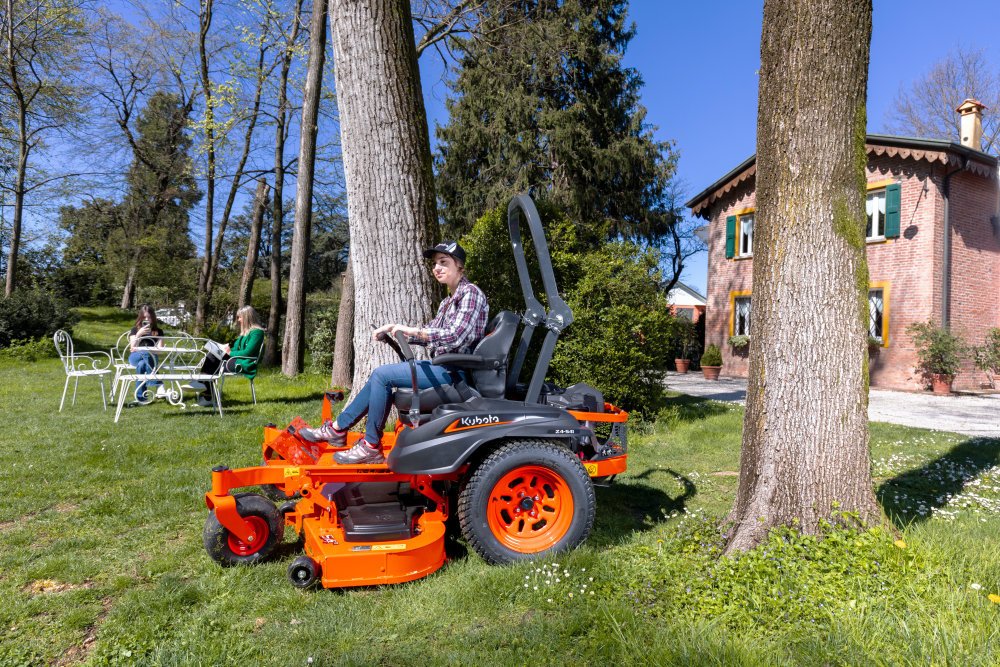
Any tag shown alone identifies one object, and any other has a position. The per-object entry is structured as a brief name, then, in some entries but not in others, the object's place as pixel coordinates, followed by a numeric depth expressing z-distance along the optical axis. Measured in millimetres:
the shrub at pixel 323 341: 14273
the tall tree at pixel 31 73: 18688
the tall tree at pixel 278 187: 16000
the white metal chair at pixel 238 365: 8398
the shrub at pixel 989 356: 15500
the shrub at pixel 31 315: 16031
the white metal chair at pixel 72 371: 8609
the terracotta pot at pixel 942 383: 14961
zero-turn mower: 3428
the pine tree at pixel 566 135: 21891
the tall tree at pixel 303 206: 12430
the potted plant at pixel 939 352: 14836
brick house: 15727
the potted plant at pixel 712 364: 18781
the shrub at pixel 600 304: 7727
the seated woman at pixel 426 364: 3797
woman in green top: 8445
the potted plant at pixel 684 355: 21719
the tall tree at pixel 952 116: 26669
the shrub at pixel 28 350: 15312
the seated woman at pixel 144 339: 9477
